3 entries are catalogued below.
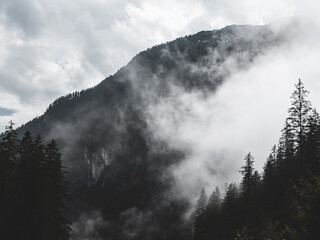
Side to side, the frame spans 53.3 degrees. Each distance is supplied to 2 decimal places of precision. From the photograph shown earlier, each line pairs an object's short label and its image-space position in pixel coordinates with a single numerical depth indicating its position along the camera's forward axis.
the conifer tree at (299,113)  42.01
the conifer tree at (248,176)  64.00
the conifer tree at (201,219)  77.94
